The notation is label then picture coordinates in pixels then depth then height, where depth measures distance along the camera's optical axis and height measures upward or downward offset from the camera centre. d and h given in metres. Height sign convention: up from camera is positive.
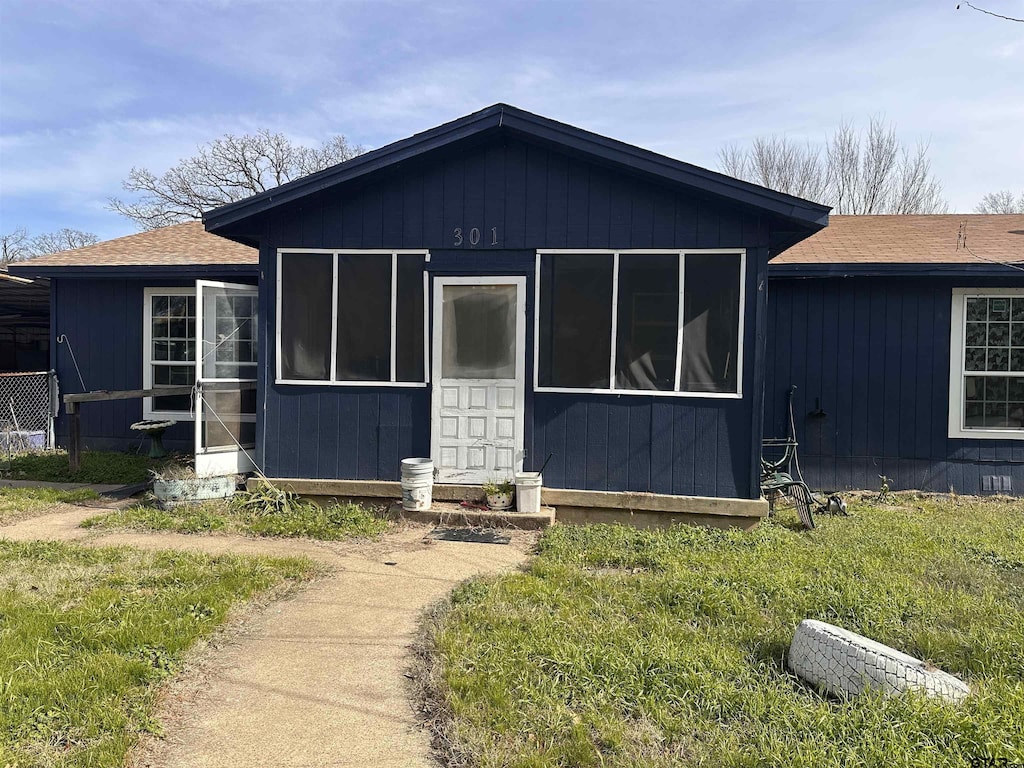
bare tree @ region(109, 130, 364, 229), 30.58 +8.07
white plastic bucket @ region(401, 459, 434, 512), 6.31 -1.03
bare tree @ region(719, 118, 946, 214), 25.17 +7.25
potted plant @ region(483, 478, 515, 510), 6.31 -1.12
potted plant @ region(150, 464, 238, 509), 6.52 -1.14
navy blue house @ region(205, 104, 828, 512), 6.25 +0.54
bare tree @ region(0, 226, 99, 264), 40.53 +6.99
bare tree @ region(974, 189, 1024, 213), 29.19 +7.18
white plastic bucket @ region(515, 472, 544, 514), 6.26 -1.09
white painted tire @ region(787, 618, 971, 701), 2.92 -1.25
